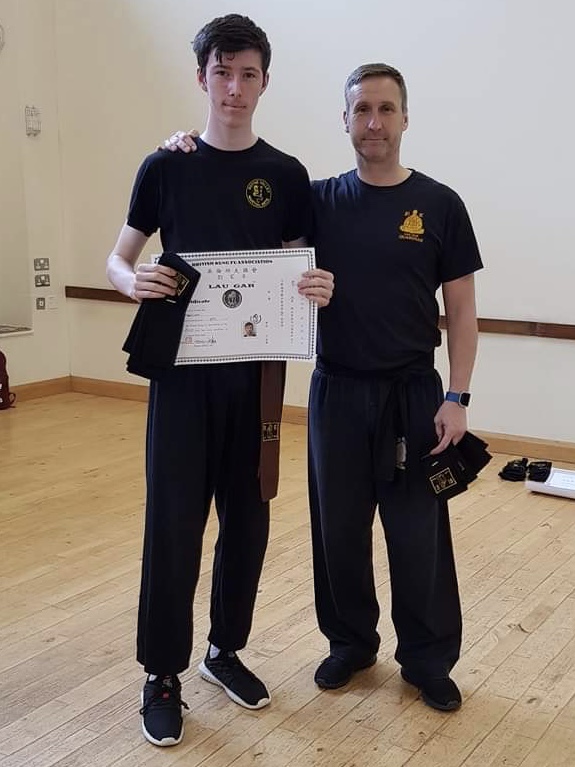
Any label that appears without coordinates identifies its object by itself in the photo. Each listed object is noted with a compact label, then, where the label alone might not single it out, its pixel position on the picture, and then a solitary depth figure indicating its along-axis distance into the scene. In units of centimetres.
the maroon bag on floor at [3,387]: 568
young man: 202
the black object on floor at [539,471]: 418
